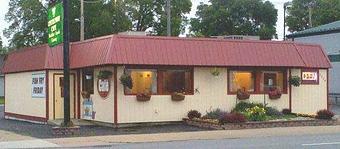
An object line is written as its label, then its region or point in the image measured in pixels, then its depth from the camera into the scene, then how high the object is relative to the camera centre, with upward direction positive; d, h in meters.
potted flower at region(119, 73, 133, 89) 24.58 -0.17
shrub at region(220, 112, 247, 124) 24.64 -1.71
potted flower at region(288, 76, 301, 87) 28.66 -0.22
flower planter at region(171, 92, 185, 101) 26.41 -0.87
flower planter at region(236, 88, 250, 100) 27.83 -0.87
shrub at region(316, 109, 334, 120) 27.33 -1.71
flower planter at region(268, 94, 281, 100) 28.58 -0.95
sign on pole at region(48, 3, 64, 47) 22.80 +1.92
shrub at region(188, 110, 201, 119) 26.61 -1.65
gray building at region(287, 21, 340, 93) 43.03 +2.28
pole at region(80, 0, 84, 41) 43.38 +3.40
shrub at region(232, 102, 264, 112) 27.47 -1.36
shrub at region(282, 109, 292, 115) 28.70 -1.67
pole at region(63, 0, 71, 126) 22.47 +0.13
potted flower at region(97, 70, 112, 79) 25.44 +0.07
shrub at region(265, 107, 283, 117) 27.62 -1.63
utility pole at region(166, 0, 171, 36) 36.15 +3.85
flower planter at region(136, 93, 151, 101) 25.55 -0.88
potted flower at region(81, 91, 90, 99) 27.39 -0.82
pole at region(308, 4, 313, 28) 69.88 +6.53
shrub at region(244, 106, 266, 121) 25.78 -1.61
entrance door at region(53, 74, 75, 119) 28.30 -0.99
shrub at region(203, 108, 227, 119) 26.42 -1.65
